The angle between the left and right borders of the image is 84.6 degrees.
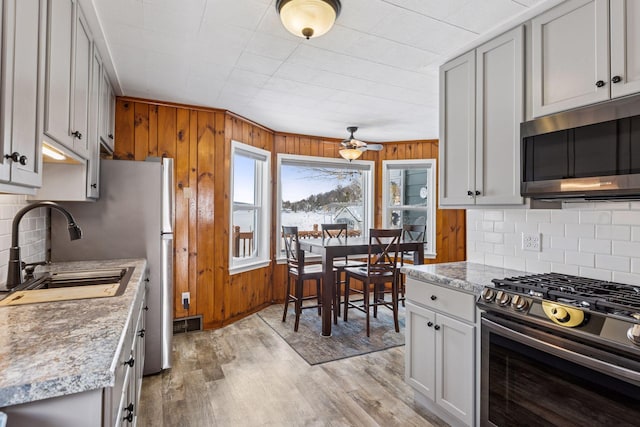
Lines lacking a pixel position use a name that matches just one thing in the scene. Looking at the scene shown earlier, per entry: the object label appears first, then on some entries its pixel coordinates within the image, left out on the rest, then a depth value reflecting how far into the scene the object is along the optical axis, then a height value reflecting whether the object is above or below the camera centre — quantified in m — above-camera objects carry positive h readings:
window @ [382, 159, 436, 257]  5.41 +0.33
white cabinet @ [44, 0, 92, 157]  1.43 +0.65
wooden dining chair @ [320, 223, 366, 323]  4.01 -0.60
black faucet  1.61 -0.19
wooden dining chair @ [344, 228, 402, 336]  3.61 -0.59
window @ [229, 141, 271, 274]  4.19 +0.10
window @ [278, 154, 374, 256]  5.02 +0.34
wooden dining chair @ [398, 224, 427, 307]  4.67 -0.26
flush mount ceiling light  1.75 +1.03
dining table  3.61 -0.38
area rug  3.21 -1.23
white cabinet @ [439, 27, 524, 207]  2.04 +0.59
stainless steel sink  1.81 -0.36
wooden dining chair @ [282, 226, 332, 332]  3.84 -0.63
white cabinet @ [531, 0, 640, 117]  1.56 +0.79
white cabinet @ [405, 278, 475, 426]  1.92 -0.79
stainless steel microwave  1.51 +0.30
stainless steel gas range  1.24 -0.54
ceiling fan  4.27 +0.83
